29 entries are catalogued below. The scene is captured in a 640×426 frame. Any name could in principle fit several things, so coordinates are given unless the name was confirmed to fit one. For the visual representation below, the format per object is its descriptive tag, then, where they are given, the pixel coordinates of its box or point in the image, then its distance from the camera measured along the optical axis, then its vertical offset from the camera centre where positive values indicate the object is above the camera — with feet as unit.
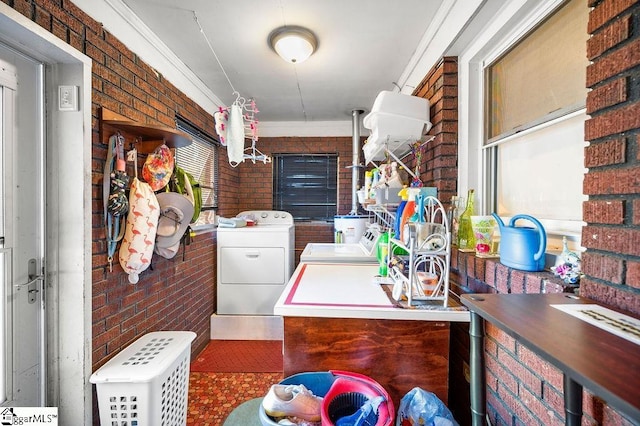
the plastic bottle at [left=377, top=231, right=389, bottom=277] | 6.34 -0.97
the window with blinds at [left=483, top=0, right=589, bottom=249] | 3.69 +1.23
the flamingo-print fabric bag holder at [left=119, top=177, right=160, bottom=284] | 5.47 -0.37
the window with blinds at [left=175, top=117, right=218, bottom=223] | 8.68 +1.55
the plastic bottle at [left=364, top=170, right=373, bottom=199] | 8.20 +0.81
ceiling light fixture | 6.11 +3.54
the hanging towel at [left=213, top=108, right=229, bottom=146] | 6.74 +2.01
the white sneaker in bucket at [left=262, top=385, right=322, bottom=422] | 3.67 -2.41
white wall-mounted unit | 6.06 +1.89
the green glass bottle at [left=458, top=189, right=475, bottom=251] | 5.18 -0.34
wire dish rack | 4.23 -0.78
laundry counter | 4.26 -1.90
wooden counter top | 1.43 -0.82
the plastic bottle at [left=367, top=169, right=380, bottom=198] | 7.30 +0.73
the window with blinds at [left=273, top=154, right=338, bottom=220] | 12.79 +1.08
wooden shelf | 5.13 +1.53
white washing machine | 8.02 -1.24
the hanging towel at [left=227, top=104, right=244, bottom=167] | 6.84 +1.76
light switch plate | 4.62 +1.72
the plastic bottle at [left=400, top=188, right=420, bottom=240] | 5.27 +0.04
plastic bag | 3.67 -2.54
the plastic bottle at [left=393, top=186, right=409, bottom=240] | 5.61 +0.02
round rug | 6.11 -4.32
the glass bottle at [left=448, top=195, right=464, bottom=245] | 5.60 -0.09
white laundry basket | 4.51 -2.76
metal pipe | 11.22 +2.07
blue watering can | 3.55 -0.44
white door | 4.12 -0.29
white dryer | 9.98 -2.23
